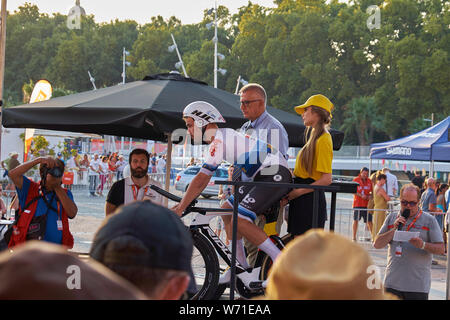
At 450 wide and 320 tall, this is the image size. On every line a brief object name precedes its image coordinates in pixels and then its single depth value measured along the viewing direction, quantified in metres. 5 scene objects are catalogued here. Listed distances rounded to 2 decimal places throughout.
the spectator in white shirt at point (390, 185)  15.71
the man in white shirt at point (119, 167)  29.61
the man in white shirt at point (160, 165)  34.66
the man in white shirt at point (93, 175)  26.81
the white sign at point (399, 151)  17.25
